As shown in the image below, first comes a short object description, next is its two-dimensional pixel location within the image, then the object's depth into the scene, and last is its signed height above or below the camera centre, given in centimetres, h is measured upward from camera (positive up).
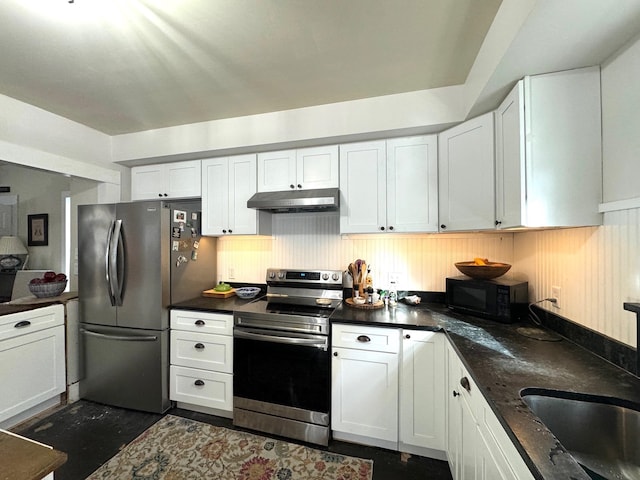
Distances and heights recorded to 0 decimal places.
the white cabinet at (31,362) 194 -96
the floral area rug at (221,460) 164 -146
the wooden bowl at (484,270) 186 -22
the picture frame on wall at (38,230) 366 +16
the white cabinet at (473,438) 80 -78
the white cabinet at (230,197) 246 +42
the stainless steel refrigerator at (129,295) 221 -48
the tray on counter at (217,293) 259 -53
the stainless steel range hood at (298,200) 207 +33
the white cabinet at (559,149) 129 +45
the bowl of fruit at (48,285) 238 -41
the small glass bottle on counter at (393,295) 224 -49
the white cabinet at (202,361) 213 -101
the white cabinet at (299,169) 226 +63
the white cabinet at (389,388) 171 -101
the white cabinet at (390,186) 206 +44
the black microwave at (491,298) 172 -41
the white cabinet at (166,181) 264 +63
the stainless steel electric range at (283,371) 189 -98
